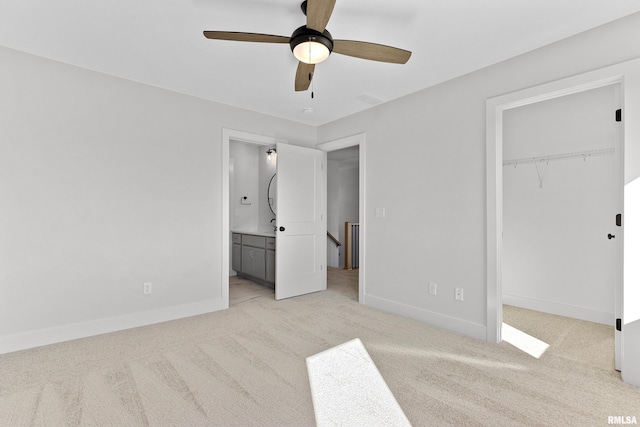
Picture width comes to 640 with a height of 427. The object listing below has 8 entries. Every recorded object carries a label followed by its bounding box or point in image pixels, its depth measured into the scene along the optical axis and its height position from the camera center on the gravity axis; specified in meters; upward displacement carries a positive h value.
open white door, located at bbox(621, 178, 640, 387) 2.02 -0.49
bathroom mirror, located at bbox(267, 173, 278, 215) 5.73 +0.39
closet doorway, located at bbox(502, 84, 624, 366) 3.12 +0.08
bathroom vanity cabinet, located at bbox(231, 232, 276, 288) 4.49 -0.68
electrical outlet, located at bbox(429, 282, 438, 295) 3.17 -0.77
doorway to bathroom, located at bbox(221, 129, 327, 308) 3.96 -0.28
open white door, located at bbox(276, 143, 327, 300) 4.10 -0.10
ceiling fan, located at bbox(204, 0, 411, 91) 1.75 +1.06
